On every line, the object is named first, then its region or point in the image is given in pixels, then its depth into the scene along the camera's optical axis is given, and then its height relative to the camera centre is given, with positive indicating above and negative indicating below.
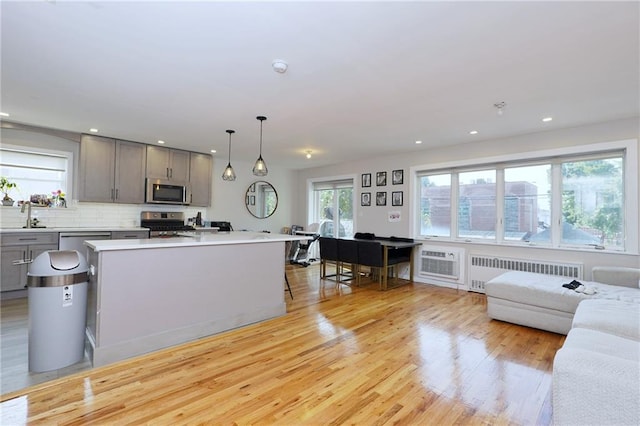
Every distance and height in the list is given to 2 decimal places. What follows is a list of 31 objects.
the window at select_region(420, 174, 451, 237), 5.49 +0.24
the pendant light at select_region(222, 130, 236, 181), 4.14 +0.56
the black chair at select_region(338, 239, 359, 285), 5.31 -0.68
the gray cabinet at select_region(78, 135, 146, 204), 4.84 +0.73
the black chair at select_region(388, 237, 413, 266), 5.26 -0.66
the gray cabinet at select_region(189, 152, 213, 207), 6.08 +0.73
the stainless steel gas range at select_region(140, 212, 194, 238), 5.49 -0.17
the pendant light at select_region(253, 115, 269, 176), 3.77 +0.59
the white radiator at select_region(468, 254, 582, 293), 4.11 -0.72
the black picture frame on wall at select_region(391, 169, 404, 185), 5.95 +0.81
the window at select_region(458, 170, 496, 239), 4.98 +0.24
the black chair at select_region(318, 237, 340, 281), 5.59 -0.66
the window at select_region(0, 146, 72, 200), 4.47 +0.64
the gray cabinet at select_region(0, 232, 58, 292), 4.01 -0.57
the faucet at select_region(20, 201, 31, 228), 4.41 +0.02
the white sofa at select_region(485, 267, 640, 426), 1.27 -0.76
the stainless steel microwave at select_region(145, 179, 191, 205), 5.42 +0.41
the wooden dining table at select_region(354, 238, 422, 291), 4.95 -0.54
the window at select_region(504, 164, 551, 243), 4.46 +0.25
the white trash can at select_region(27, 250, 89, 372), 2.29 -0.77
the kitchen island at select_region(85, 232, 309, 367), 2.47 -0.73
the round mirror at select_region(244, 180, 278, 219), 7.35 +0.41
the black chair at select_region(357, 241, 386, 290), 4.94 -0.64
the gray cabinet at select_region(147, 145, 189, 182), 5.52 +0.96
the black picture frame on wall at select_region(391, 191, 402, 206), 5.96 +0.38
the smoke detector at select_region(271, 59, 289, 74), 2.43 +1.23
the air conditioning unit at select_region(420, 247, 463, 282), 5.18 -0.80
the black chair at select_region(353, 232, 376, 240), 5.98 -0.38
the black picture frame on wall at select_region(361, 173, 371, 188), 6.54 +0.80
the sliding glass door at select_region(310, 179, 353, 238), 7.36 +0.22
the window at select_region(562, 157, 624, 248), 3.91 +0.24
